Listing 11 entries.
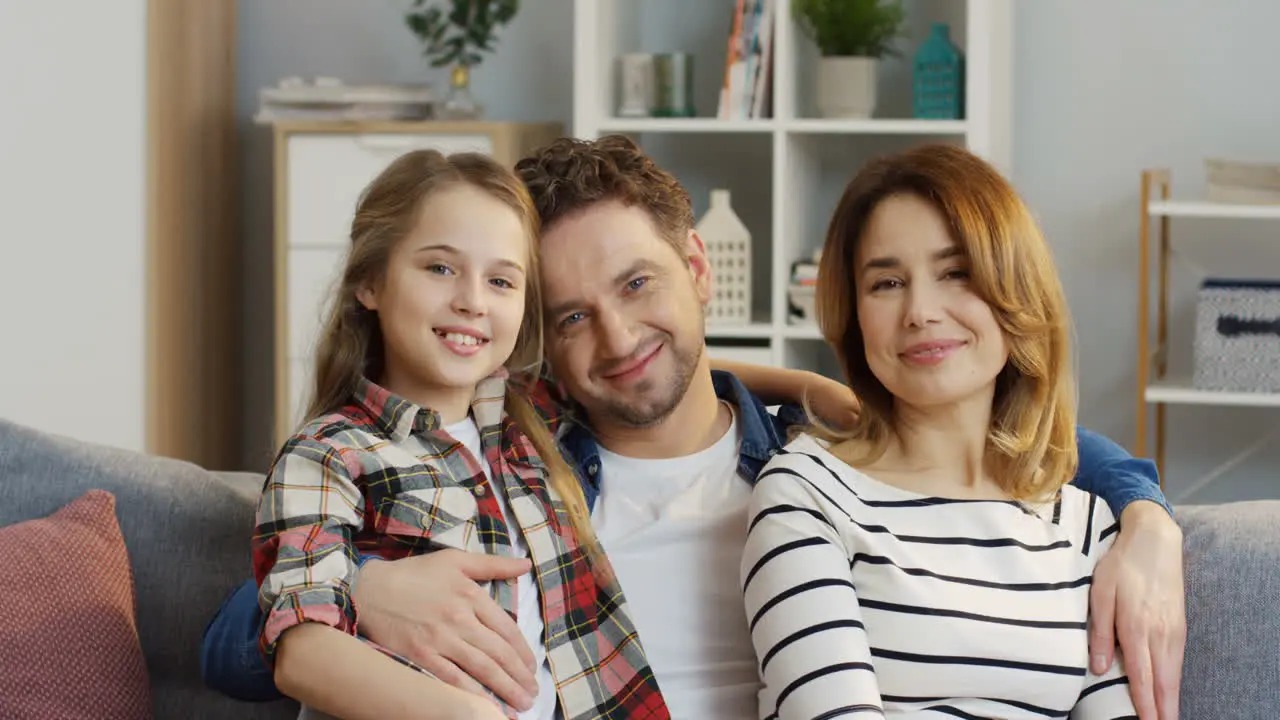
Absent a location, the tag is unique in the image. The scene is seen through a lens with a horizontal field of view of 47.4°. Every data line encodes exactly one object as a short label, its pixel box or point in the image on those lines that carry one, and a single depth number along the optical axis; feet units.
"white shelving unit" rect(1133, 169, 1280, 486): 10.11
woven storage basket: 10.12
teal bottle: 10.68
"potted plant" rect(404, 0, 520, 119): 11.61
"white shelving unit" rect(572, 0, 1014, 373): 10.57
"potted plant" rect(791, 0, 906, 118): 10.72
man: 4.35
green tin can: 11.10
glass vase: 11.54
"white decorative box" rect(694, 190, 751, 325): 10.87
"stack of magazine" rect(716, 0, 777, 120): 10.68
